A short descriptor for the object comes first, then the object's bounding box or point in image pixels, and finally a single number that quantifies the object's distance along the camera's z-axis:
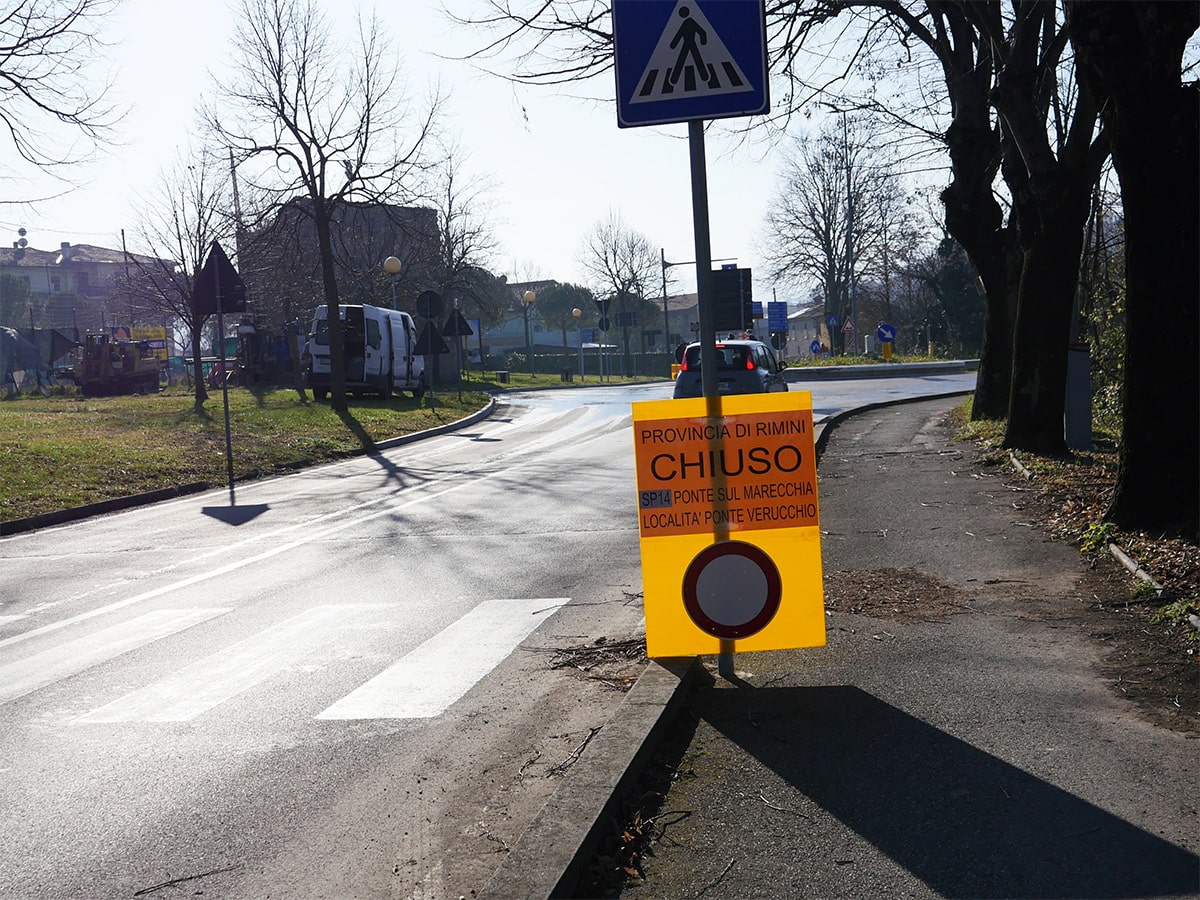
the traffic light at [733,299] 29.20
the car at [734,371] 21.34
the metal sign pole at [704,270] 5.52
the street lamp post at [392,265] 33.41
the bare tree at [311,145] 29.91
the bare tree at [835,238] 71.24
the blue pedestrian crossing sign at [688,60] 5.32
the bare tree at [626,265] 85.44
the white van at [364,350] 35.81
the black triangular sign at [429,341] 31.39
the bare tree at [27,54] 15.86
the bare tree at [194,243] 35.25
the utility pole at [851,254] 70.21
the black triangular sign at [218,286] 18.22
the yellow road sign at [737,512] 5.55
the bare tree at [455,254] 55.93
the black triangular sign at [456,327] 35.22
